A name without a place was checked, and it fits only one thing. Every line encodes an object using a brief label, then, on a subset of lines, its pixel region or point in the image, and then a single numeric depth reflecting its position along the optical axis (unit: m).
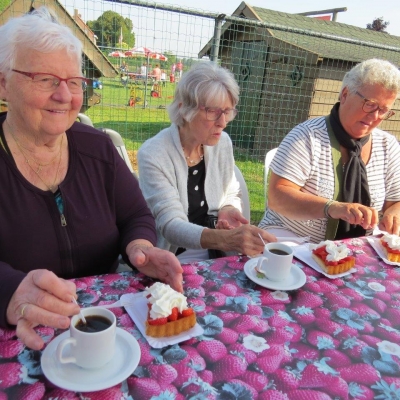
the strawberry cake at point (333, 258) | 1.42
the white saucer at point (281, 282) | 1.27
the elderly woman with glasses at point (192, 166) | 1.88
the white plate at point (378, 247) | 1.60
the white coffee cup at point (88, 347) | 0.81
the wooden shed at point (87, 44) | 2.94
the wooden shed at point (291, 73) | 5.80
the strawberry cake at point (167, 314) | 0.98
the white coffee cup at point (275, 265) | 1.29
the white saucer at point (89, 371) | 0.79
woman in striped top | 2.07
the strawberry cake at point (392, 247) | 1.60
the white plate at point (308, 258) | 1.43
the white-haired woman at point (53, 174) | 1.28
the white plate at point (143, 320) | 0.96
